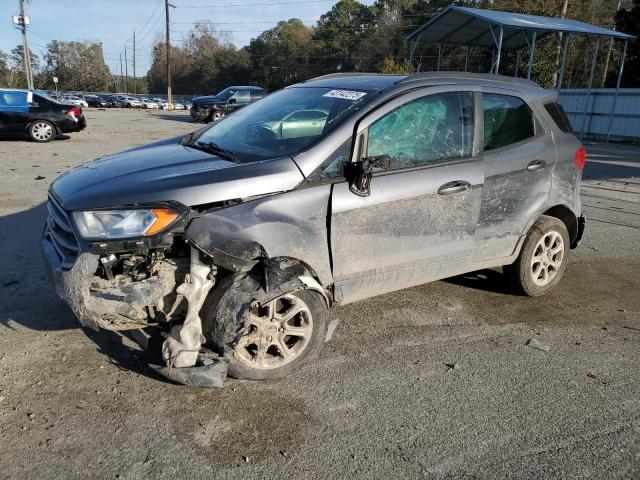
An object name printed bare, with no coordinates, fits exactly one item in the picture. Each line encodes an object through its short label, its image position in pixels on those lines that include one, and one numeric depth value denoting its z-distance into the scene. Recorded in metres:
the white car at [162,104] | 52.41
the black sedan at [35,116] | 14.09
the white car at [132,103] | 53.72
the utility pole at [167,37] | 46.24
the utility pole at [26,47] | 44.05
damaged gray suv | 2.85
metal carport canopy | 19.45
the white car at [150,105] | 53.57
